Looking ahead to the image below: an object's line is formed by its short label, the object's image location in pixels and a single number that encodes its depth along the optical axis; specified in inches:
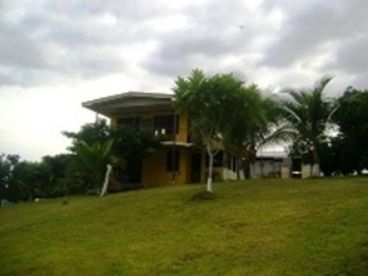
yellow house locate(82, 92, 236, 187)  1392.7
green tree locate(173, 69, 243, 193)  913.5
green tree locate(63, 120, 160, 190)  1280.8
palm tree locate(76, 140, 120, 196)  1164.5
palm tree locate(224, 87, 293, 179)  967.0
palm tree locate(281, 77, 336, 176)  1212.5
